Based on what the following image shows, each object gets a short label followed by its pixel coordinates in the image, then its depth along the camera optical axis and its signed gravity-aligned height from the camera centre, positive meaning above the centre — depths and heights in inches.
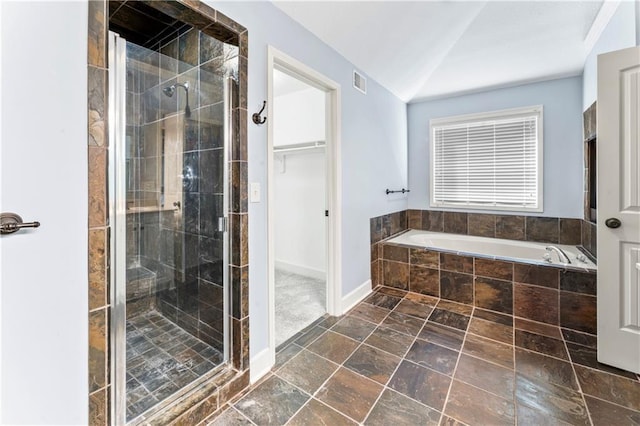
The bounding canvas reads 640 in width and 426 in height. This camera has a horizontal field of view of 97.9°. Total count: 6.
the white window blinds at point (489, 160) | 130.2 +25.8
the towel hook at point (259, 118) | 67.0 +23.1
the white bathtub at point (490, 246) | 100.4 -16.0
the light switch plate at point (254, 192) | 67.3 +5.0
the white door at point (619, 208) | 67.5 +0.7
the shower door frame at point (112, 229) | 43.2 -3.1
